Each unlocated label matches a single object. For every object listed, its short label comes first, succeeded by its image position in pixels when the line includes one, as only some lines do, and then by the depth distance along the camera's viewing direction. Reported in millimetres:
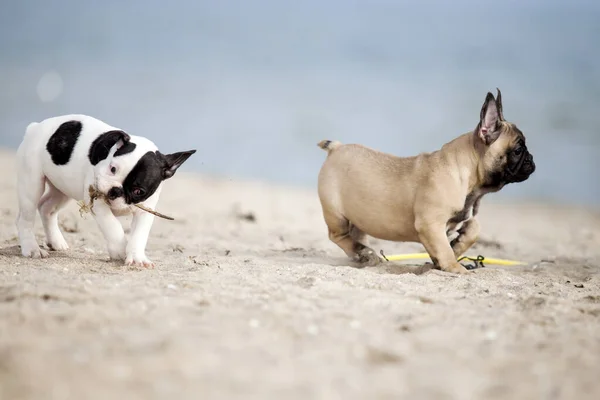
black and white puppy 8711
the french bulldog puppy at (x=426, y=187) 9930
